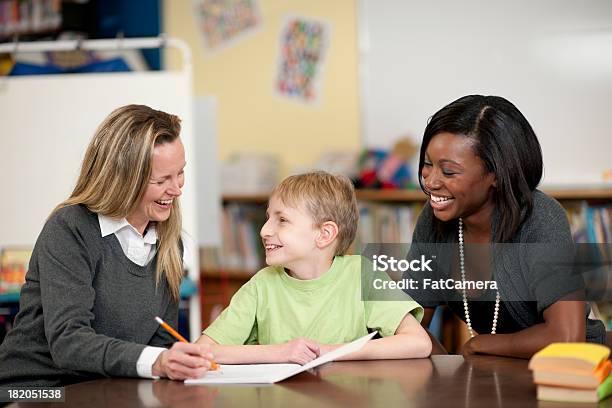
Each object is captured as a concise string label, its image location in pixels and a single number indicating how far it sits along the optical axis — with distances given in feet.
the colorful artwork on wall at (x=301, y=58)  14.03
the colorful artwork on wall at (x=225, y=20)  14.69
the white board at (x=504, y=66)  11.84
